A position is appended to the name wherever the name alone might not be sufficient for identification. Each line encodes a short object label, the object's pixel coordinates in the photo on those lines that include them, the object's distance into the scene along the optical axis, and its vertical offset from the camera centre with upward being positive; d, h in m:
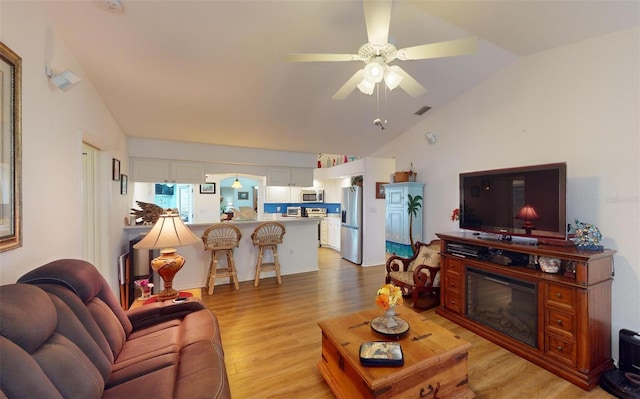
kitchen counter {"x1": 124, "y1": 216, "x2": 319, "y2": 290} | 4.14 -0.96
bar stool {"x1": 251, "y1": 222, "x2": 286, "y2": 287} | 4.29 -0.68
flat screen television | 2.37 -0.03
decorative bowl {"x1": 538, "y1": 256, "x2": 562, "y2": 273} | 2.29 -0.57
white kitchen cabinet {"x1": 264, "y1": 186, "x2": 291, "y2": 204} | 7.32 +0.10
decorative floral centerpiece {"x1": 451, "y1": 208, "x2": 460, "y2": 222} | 3.66 -0.23
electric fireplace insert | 2.42 -1.06
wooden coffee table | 1.57 -1.03
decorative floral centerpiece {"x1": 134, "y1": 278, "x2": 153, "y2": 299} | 2.46 -0.84
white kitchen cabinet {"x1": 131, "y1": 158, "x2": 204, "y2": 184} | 4.22 +0.43
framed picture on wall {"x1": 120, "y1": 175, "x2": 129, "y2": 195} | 3.65 +0.20
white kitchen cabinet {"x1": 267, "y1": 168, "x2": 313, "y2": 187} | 5.14 +0.42
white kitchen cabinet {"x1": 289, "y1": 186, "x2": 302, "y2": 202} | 7.47 +0.10
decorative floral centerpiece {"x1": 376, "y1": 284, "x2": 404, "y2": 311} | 1.88 -0.71
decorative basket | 4.32 +0.35
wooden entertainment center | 2.05 -0.93
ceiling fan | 1.57 +0.97
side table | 2.33 -0.94
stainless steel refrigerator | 5.56 -0.60
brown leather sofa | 0.94 -0.72
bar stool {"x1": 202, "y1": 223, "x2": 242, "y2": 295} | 3.92 -0.69
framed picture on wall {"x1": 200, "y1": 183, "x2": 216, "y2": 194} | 6.62 +0.22
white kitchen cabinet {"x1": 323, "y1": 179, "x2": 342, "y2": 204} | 7.72 +0.20
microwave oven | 7.64 +0.05
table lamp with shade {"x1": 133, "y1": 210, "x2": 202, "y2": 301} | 2.21 -0.37
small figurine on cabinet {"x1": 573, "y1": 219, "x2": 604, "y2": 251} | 2.23 -0.33
